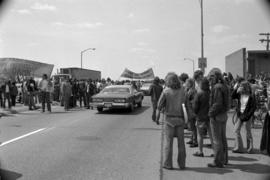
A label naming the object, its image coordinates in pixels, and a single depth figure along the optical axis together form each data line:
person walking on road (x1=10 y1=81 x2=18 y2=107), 20.25
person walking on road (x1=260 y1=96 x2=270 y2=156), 6.95
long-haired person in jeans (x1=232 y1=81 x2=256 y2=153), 7.93
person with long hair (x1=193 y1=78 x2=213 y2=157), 7.41
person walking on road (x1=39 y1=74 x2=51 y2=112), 18.34
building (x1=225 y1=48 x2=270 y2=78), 35.48
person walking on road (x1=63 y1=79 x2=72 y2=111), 19.44
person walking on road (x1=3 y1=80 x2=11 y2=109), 18.86
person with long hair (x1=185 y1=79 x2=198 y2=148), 8.88
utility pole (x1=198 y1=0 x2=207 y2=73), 29.19
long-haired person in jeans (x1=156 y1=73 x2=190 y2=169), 6.67
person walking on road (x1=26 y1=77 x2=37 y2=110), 19.11
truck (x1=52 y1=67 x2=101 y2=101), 34.92
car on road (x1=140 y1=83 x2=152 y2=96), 39.04
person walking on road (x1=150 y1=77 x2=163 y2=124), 12.64
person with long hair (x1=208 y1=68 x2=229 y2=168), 6.65
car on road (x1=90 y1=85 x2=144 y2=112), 16.96
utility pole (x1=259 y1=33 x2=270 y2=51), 52.11
